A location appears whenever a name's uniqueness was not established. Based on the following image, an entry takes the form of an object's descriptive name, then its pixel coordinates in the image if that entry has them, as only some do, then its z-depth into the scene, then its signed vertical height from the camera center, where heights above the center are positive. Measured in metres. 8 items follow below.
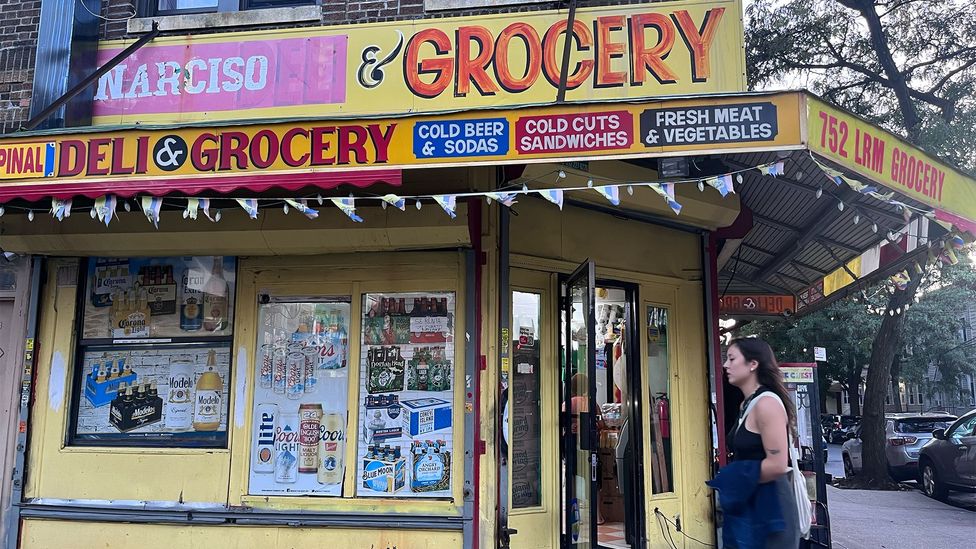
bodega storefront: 5.62 +0.50
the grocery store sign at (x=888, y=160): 4.42 +1.58
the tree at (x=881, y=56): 11.54 +5.80
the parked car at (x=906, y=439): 14.19 -1.01
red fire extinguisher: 6.71 -0.22
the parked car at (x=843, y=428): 28.11 -1.57
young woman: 3.20 -0.16
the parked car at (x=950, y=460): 11.22 -1.16
